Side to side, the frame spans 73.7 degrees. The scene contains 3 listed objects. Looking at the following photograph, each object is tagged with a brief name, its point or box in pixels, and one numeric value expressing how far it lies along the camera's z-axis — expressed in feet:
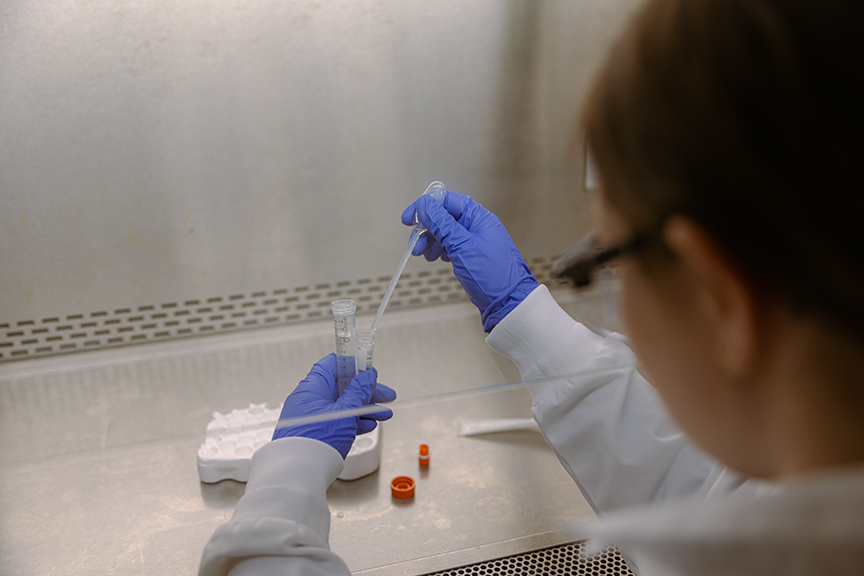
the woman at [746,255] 1.17
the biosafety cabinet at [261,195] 3.84
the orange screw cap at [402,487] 3.54
